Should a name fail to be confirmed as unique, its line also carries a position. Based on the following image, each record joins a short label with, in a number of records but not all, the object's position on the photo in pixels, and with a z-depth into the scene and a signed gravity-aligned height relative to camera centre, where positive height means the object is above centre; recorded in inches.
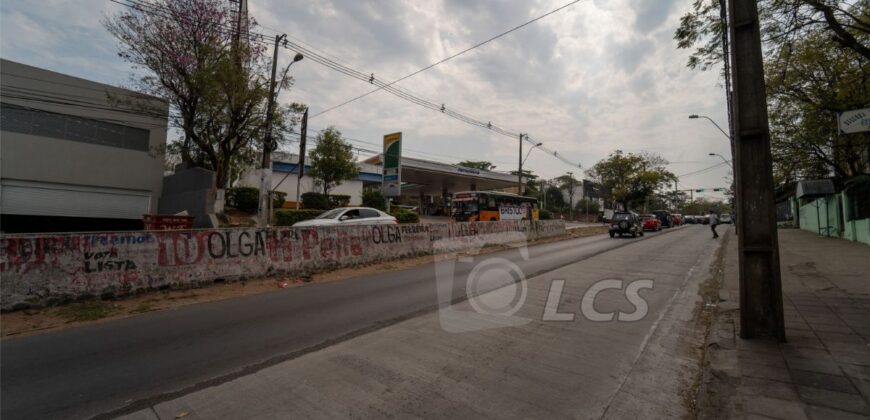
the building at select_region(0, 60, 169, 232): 691.4 +135.2
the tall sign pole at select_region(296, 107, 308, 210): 809.5 +185.9
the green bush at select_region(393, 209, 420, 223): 1051.9 +13.8
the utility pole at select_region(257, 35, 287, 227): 566.3 +74.2
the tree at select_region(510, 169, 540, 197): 2529.5 +249.3
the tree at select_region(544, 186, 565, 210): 2810.0 +180.5
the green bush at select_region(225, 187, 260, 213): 986.7 +58.3
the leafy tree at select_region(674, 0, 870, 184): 344.8 +186.0
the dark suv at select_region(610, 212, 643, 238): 911.0 -4.9
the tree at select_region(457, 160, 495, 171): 2851.6 +446.3
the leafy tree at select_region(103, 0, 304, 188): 656.4 +269.1
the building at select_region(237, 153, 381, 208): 1208.8 +132.9
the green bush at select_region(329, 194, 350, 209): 1114.2 +63.9
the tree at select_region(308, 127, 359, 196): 1003.9 +165.6
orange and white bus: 1079.0 +45.3
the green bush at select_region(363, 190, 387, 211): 1263.5 +72.9
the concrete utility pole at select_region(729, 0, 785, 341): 184.4 +17.4
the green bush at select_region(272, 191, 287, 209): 1101.1 +63.2
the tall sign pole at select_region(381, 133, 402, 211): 780.6 +115.5
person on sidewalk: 931.8 +6.4
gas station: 1392.7 +182.8
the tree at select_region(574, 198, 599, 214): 2746.1 +116.6
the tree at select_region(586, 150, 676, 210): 1918.1 +231.7
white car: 533.5 +5.2
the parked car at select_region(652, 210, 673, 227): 1524.4 +21.4
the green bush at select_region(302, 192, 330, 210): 1050.1 +57.4
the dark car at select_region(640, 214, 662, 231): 1253.7 +0.5
